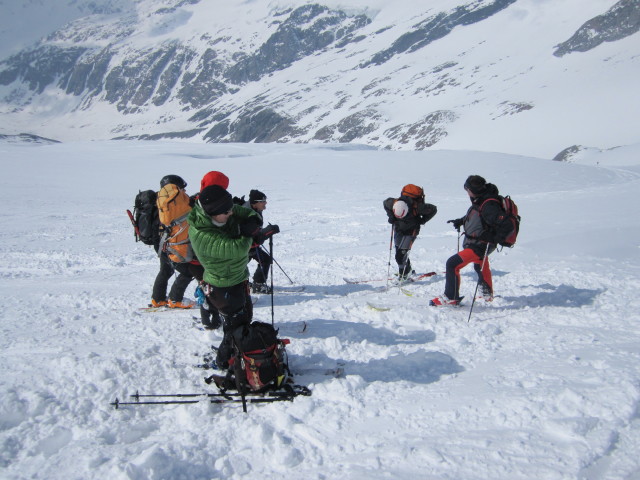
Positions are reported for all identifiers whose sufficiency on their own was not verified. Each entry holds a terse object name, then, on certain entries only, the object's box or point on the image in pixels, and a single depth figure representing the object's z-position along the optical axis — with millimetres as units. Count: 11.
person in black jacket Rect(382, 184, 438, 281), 6891
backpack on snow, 3605
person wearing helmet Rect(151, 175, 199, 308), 5732
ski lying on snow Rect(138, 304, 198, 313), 5934
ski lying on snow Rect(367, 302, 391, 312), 5598
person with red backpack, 5312
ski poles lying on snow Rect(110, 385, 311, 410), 3518
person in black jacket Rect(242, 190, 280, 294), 6965
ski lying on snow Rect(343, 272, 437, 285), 7305
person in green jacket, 3569
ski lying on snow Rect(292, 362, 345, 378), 3997
